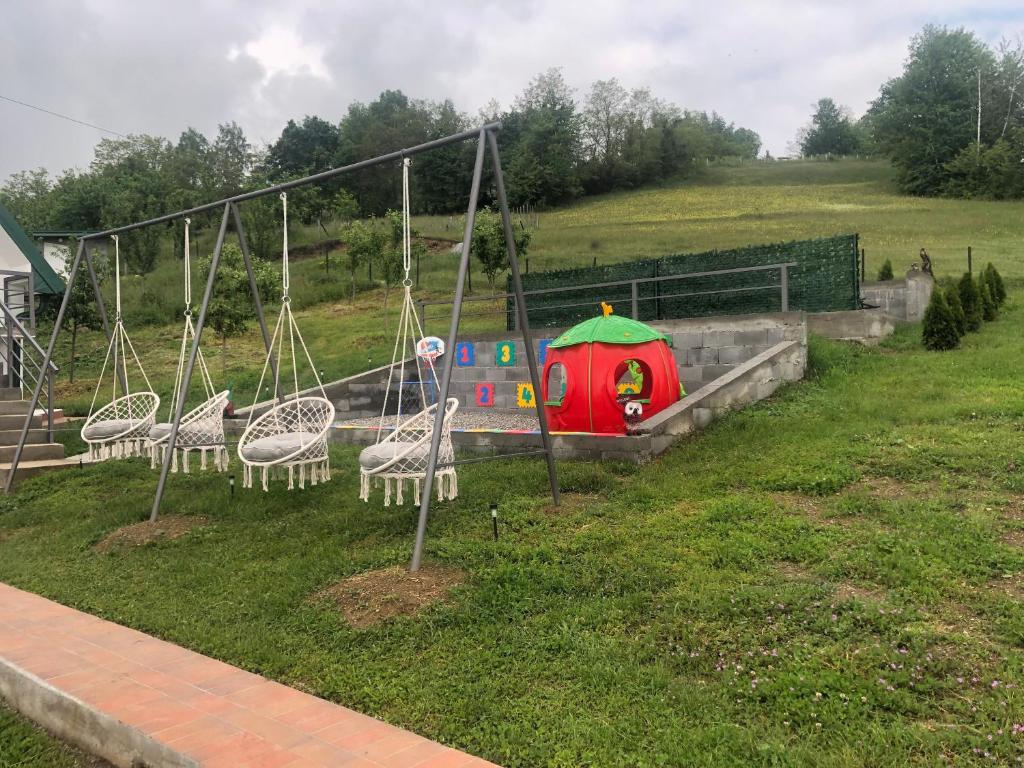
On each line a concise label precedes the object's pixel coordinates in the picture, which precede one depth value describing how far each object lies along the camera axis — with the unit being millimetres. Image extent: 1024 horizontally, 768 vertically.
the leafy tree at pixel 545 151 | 57344
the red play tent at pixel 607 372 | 9062
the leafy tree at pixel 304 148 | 65938
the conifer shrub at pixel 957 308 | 11617
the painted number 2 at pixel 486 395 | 13875
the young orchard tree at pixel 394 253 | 23891
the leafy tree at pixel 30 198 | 56250
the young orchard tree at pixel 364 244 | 24438
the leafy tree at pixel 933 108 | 51875
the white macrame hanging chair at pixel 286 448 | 6590
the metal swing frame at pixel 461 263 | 5289
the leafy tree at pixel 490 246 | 22938
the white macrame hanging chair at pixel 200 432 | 7590
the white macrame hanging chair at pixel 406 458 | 5641
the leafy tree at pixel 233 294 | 18641
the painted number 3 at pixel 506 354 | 13453
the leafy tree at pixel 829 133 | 86438
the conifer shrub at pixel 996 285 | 14320
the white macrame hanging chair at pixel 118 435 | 8266
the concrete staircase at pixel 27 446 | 9991
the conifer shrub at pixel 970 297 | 12539
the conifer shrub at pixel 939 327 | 10992
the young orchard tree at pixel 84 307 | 19906
